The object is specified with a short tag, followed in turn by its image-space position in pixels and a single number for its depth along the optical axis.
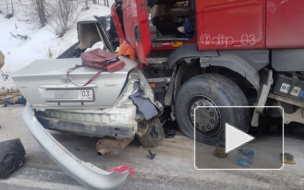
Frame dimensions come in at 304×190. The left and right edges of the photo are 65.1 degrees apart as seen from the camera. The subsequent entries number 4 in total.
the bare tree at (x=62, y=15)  9.32
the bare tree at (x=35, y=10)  9.85
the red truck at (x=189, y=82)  2.63
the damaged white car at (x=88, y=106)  2.58
